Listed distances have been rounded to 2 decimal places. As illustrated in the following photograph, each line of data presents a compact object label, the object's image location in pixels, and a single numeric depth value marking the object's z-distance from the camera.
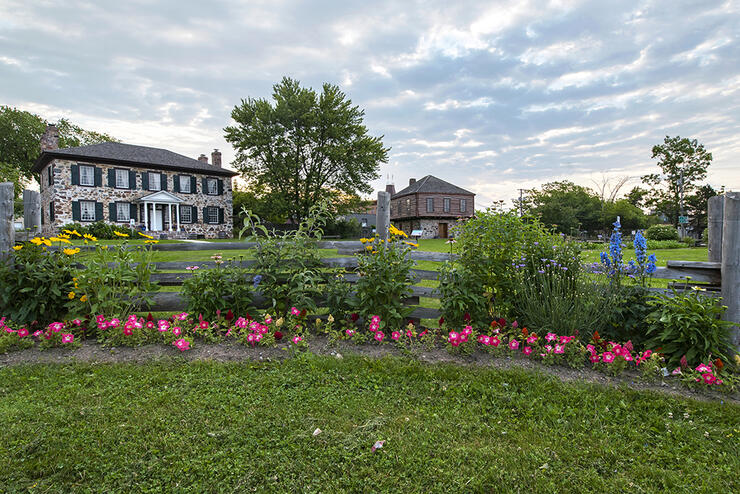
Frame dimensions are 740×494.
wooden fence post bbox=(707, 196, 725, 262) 3.65
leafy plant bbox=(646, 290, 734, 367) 2.92
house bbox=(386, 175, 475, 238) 41.47
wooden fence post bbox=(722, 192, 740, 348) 3.27
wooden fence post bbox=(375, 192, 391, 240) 4.45
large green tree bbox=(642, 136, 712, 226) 37.16
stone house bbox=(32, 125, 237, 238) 23.48
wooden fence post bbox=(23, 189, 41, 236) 4.48
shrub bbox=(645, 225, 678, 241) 25.22
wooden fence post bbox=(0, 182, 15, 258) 4.08
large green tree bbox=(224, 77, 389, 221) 27.73
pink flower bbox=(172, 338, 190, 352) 3.38
